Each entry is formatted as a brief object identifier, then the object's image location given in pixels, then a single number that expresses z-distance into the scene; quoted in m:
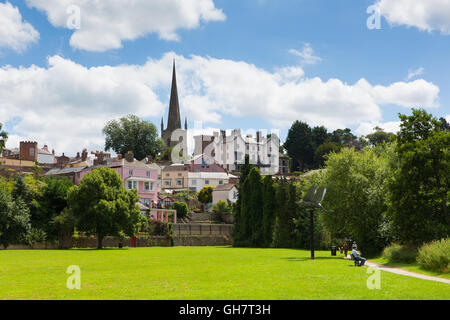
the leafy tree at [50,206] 64.44
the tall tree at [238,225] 77.88
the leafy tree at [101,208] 59.50
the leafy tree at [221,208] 95.72
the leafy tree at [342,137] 170.62
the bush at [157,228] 77.69
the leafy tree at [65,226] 61.56
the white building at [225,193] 107.94
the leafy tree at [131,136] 151.38
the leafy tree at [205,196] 110.38
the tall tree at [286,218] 68.94
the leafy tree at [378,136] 159.68
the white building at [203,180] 127.38
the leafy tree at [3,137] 60.06
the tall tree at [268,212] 73.44
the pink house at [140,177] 94.19
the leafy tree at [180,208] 91.44
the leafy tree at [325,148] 148.12
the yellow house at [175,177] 127.88
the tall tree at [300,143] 158.50
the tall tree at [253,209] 75.56
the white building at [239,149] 155.25
